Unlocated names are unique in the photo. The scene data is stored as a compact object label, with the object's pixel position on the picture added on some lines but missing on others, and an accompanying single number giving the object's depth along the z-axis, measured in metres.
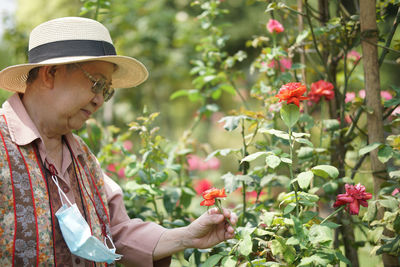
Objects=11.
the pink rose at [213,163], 4.90
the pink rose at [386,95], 2.44
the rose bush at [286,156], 1.50
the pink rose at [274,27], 2.28
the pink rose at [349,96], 2.52
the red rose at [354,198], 1.53
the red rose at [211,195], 1.45
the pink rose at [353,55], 2.65
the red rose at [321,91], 2.16
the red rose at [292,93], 1.46
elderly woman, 1.58
